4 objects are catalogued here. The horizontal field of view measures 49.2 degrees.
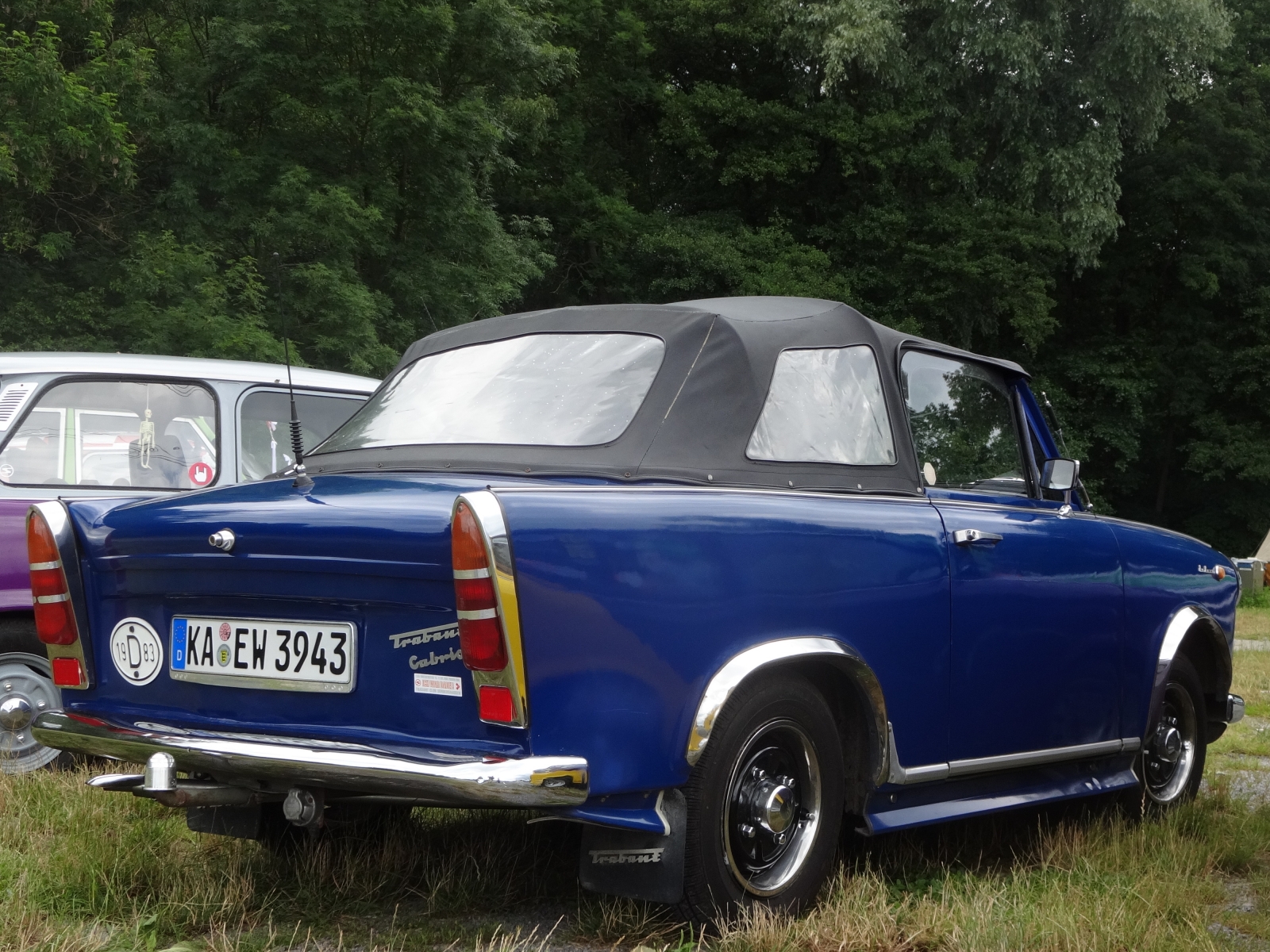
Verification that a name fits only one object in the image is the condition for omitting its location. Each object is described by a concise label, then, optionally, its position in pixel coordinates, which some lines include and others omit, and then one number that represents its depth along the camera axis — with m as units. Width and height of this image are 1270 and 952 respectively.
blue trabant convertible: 3.07
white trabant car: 5.77
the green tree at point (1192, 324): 35.06
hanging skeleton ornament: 6.27
